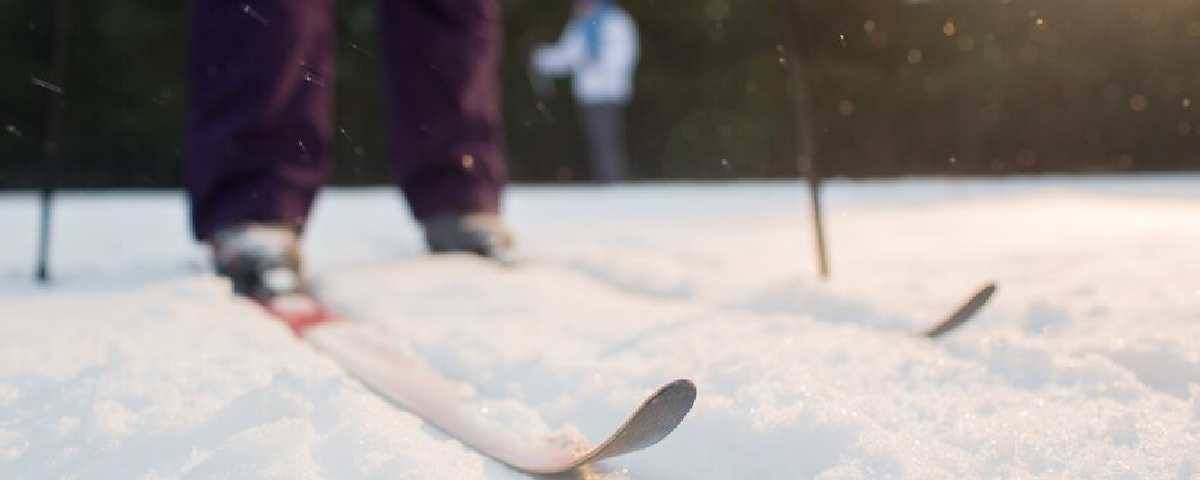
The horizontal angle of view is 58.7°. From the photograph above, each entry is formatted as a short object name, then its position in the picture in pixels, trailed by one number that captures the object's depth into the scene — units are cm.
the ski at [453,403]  76
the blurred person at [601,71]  707
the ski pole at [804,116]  159
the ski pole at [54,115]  167
